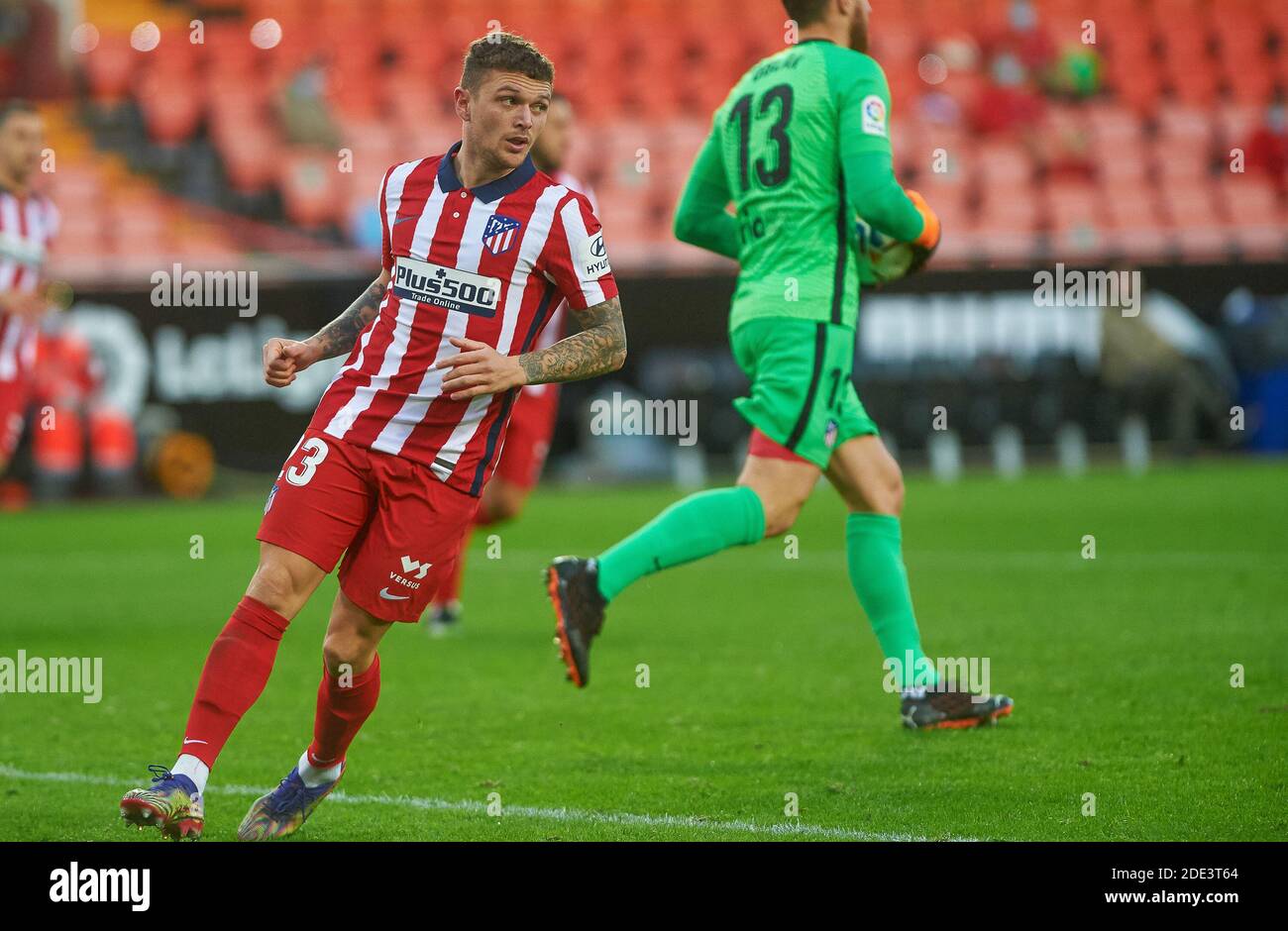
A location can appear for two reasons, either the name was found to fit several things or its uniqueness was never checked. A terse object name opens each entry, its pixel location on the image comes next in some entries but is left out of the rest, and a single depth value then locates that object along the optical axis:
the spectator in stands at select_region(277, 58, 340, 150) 41.50
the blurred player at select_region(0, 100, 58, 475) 16.56
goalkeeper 10.66
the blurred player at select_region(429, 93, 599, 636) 16.95
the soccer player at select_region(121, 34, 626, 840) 8.20
